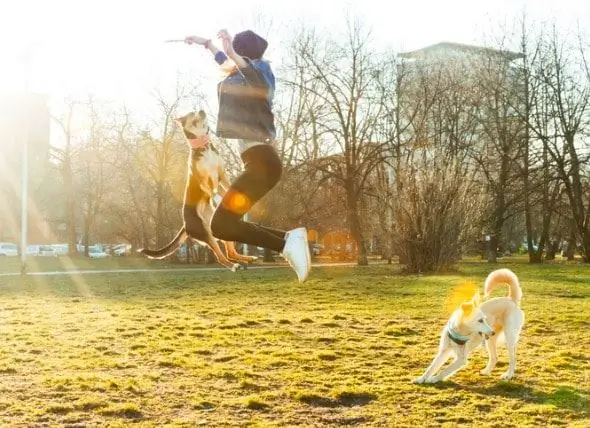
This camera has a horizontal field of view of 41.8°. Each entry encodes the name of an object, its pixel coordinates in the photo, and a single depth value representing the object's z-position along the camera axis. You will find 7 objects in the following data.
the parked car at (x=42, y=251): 85.94
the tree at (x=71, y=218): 66.36
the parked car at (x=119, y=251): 78.69
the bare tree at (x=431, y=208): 35.91
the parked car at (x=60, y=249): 86.54
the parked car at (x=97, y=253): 80.78
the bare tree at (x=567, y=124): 51.72
